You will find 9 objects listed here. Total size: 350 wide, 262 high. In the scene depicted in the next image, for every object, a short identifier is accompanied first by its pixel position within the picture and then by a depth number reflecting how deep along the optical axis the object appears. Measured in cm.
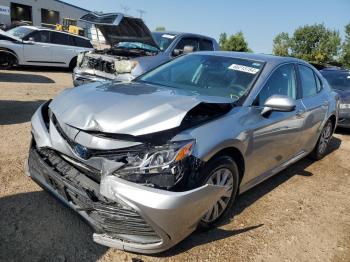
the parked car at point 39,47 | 1252
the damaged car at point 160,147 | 267
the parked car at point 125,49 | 760
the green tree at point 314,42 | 5834
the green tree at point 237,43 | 5835
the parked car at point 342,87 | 811
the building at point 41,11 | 4458
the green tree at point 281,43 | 6378
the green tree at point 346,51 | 5324
